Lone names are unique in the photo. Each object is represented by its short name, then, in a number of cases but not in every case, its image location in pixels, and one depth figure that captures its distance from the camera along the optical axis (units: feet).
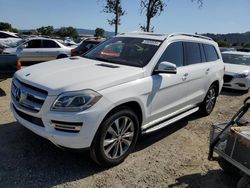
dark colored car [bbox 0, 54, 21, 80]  15.45
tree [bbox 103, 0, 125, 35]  49.48
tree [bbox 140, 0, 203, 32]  40.59
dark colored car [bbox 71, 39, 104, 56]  27.43
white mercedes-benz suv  7.19
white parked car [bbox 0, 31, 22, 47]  38.02
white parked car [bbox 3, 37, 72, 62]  28.31
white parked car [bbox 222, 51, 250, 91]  21.04
